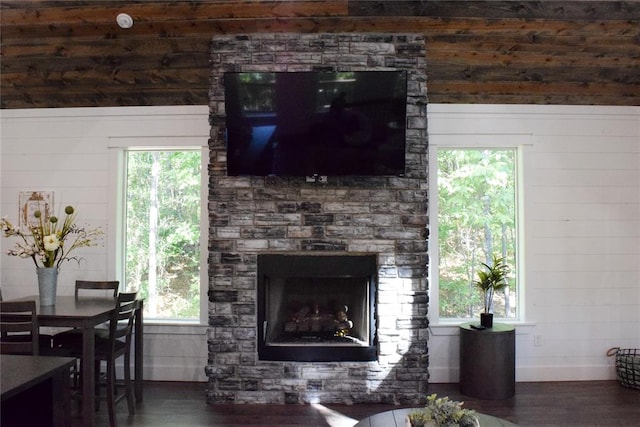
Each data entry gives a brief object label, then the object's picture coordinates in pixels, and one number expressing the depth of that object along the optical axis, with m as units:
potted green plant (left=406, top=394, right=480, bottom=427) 2.01
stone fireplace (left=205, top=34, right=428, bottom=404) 3.77
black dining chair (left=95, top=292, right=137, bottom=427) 3.25
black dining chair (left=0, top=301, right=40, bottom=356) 2.91
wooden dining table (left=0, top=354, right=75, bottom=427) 1.67
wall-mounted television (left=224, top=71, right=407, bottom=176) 3.67
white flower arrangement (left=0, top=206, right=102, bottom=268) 3.34
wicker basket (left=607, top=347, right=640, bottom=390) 4.05
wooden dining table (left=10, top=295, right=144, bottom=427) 3.02
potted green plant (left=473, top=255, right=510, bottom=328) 3.93
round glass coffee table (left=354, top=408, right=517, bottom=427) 2.33
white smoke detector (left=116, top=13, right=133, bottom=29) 3.73
